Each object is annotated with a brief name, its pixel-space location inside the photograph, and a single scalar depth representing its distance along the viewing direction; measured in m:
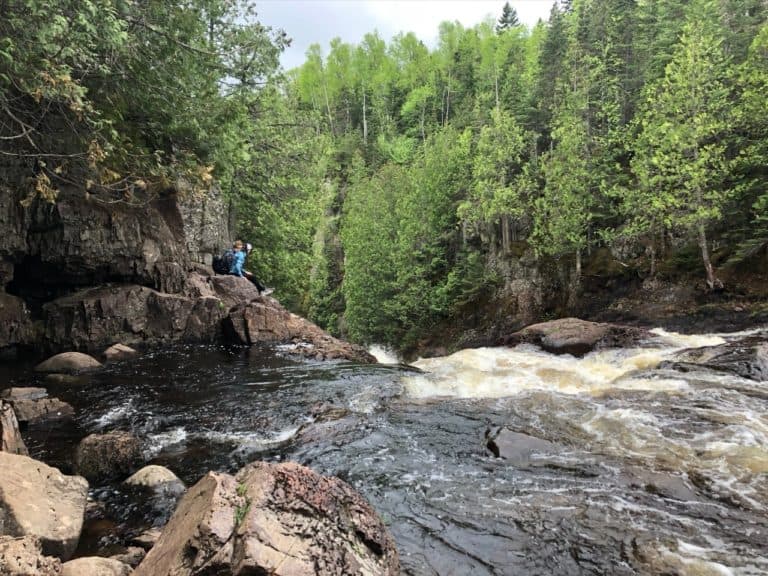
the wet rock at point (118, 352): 13.30
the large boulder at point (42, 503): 4.14
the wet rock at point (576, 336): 15.79
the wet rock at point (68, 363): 11.90
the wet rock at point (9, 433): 5.91
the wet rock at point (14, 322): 12.65
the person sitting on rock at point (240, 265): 20.80
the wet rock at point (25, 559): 3.15
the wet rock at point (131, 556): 4.23
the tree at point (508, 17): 73.69
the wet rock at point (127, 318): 13.73
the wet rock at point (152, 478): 6.00
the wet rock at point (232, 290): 18.88
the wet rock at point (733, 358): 10.59
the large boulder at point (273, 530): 2.96
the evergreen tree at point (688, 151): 20.30
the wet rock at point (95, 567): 3.57
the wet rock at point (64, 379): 10.84
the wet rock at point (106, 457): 6.34
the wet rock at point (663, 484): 5.36
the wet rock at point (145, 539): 4.67
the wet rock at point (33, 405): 8.32
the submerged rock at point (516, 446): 6.71
